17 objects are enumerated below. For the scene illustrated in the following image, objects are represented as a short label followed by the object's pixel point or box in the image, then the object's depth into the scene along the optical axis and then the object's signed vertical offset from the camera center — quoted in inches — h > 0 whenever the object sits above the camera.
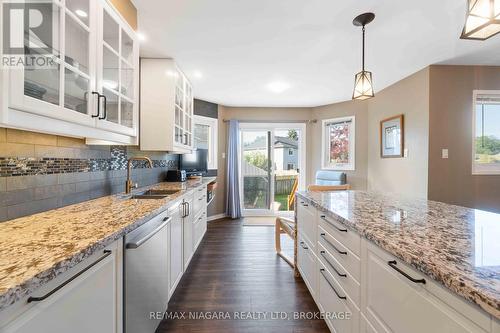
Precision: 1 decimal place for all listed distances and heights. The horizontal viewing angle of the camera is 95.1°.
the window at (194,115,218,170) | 177.7 +22.5
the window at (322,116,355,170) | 177.0 +18.1
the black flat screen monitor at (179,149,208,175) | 153.2 +2.1
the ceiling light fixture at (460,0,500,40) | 40.0 +26.7
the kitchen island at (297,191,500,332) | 23.6 -12.2
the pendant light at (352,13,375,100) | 77.0 +28.5
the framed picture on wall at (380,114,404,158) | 130.0 +18.2
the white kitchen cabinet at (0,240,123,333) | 23.6 -17.4
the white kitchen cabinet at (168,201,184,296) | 71.1 -26.7
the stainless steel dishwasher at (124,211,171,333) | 43.9 -24.8
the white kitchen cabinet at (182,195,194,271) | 87.7 -26.1
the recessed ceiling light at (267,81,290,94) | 135.6 +49.1
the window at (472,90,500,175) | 112.1 +16.5
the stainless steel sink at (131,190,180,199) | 83.6 -11.4
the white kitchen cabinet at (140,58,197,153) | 100.2 +26.8
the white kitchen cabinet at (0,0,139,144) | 34.3 +16.2
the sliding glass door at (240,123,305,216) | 195.0 +0.6
